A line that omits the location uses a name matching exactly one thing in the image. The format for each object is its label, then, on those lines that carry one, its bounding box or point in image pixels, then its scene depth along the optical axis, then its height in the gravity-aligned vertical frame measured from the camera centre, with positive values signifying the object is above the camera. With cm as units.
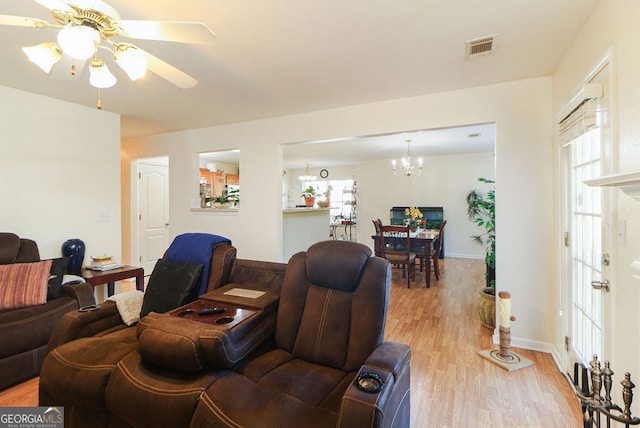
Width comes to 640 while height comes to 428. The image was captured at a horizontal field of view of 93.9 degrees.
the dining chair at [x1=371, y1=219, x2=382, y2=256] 489 -50
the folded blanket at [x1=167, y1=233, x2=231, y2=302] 213 -28
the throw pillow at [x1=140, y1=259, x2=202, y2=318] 199 -50
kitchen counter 463 -25
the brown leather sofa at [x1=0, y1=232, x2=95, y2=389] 203 -81
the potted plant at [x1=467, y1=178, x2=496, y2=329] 299 -85
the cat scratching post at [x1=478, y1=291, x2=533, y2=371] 246 -106
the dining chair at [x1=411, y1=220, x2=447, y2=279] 463 -66
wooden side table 299 -64
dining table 463 -48
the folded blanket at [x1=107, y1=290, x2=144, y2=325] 199 -62
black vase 321 -40
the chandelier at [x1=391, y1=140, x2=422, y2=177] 575 +103
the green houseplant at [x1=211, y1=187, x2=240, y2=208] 444 +20
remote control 161 -53
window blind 166 +59
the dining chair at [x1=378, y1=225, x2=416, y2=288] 463 -58
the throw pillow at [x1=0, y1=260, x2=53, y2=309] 227 -54
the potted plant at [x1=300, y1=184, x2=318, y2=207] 546 +28
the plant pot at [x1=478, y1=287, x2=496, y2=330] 297 -97
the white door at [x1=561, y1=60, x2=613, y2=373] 160 -15
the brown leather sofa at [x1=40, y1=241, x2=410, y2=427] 117 -71
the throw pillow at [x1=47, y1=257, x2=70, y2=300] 250 -53
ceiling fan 125 +83
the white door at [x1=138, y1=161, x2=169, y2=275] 518 +4
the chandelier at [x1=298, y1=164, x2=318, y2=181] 877 +109
